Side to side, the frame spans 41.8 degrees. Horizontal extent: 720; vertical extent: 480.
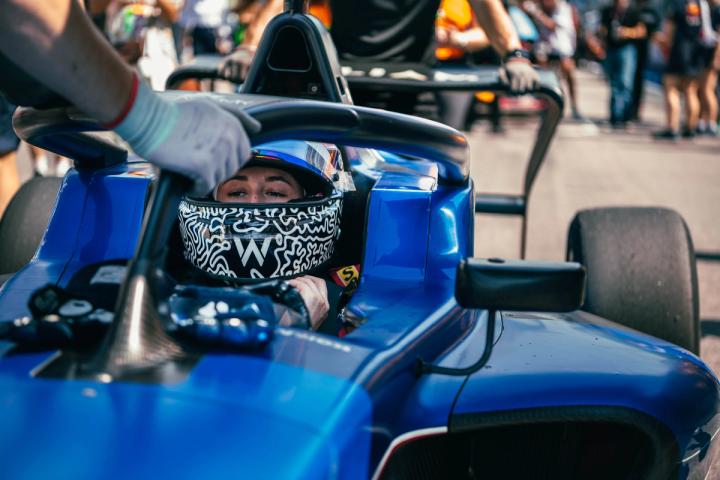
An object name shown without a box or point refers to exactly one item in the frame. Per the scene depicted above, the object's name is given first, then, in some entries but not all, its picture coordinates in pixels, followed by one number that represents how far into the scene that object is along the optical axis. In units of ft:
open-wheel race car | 4.72
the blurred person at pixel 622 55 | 39.73
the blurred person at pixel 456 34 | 20.45
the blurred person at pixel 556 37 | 43.29
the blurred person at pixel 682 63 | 34.99
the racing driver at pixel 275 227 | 7.18
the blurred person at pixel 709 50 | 34.78
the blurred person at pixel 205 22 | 29.27
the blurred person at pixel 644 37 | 39.88
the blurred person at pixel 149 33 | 20.93
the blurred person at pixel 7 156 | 12.73
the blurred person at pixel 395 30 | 14.16
